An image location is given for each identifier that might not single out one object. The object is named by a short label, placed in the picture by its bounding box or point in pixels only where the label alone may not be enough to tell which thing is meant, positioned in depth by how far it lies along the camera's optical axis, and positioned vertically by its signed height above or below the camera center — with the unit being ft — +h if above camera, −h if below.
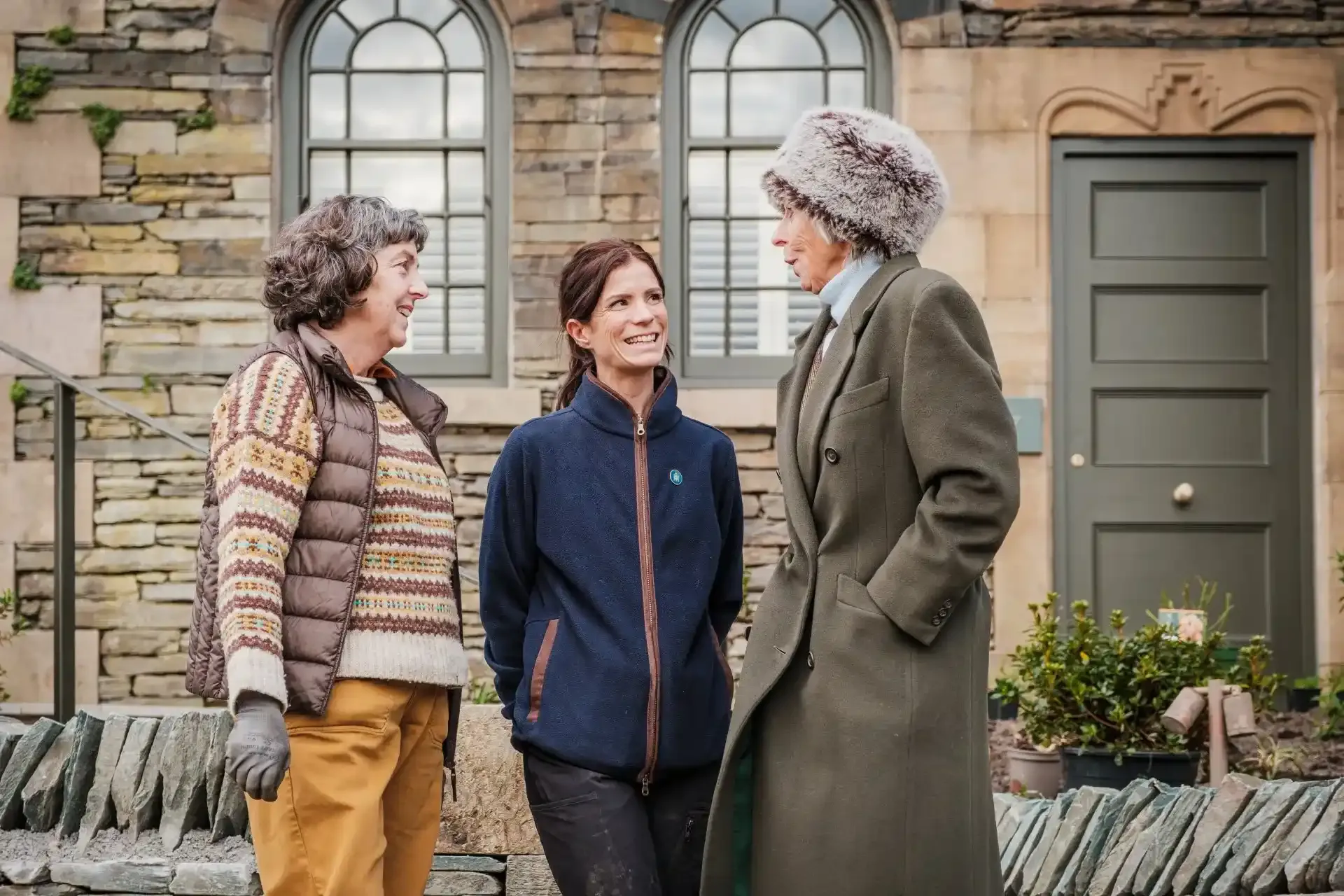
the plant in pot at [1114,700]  14.52 -2.33
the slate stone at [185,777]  13.41 -2.78
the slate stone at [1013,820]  13.38 -3.16
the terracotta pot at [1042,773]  15.55 -3.16
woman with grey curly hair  7.98 -0.67
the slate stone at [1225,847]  11.93 -3.01
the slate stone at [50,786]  13.62 -2.90
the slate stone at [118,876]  13.00 -3.52
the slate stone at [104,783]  13.52 -2.87
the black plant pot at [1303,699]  21.85 -3.40
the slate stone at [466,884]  12.94 -3.57
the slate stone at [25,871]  13.07 -3.50
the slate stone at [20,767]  13.70 -2.75
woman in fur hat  7.72 -0.59
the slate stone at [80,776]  13.56 -2.81
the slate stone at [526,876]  13.00 -3.51
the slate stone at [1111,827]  12.46 -2.99
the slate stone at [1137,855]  12.21 -3.14
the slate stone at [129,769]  13.57 -2.74
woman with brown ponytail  8.57 -0.82
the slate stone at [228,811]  13.28 -3.04
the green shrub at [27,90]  22.61 +5.37
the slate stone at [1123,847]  12.32 -3.12
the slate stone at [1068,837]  12.55 -3.10
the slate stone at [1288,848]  11.68 -2.96
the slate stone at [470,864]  12.98 -3.41
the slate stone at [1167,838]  12.16 -3.01
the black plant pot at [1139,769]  14.44 -2.90
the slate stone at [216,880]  12.83 -3.51
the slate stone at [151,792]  13.48 -2.92
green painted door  22.59 +1.17
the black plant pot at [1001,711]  20.48 -3.39
